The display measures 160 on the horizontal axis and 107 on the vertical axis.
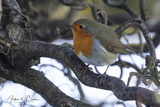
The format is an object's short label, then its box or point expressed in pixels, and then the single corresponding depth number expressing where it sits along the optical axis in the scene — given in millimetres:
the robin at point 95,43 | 4629
